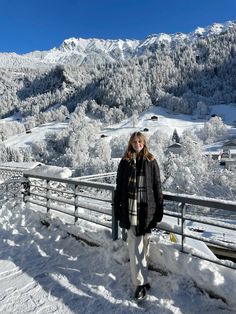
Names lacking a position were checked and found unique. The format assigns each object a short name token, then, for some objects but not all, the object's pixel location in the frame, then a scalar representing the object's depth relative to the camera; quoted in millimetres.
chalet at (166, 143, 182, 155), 56761
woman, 2897
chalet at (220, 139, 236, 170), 42774
